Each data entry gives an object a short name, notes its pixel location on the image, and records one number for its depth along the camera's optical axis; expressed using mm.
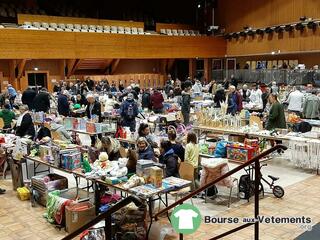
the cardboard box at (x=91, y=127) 10502
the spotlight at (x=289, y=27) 24312
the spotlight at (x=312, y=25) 23005
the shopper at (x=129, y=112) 10797
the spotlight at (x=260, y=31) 26081
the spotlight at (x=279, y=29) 24859
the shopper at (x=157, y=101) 14266
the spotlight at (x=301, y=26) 23588
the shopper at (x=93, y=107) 11469
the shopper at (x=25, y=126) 9328
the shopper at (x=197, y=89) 19144
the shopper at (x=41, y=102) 13141
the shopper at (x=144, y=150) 6891
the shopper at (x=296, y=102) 15107
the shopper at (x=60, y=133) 9242
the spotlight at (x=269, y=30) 25475
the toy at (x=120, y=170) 6273
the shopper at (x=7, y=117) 11508
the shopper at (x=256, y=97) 15335
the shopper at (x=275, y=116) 10008
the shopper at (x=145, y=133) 8070
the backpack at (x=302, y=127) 10203
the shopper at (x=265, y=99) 14859
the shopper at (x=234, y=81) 23205
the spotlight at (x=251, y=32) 26475
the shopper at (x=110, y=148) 7320
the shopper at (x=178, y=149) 7355
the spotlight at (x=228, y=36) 28350
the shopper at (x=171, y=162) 6848
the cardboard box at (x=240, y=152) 7969
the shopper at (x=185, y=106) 12719
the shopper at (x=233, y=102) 13000
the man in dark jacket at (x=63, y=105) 13062
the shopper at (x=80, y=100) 15602
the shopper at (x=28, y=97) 14078
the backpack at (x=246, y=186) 7348
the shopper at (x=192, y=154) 7316
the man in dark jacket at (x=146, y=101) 14594
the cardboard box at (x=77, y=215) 6190
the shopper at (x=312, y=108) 14930
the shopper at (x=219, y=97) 15467
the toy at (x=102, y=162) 6617
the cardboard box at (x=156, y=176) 5902
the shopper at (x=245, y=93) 17606
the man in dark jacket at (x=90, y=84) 21453
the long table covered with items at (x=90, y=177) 5923
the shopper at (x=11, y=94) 16664
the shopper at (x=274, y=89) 18061
